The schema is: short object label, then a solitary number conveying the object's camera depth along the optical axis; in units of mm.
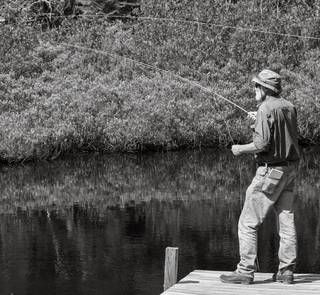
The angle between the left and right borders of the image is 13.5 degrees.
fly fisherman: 10160
